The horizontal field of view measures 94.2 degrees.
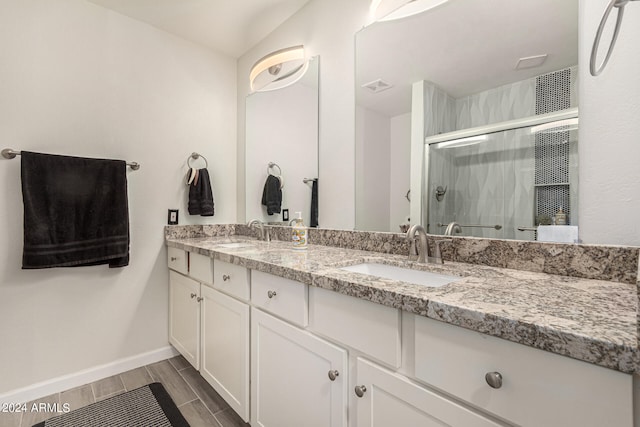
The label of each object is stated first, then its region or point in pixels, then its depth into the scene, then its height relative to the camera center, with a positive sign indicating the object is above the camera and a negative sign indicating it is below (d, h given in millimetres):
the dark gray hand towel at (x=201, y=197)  2191 +107
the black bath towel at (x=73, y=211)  1585 +2
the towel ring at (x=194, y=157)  2242 +418
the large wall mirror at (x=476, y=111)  978 +388
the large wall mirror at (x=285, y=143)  1856 +475
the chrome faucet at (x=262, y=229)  2053 -128
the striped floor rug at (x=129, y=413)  1454 -1040
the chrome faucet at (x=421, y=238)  1163 -105
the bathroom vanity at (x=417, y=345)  495 -306
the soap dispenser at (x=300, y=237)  1581 -137
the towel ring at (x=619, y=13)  676 +452
